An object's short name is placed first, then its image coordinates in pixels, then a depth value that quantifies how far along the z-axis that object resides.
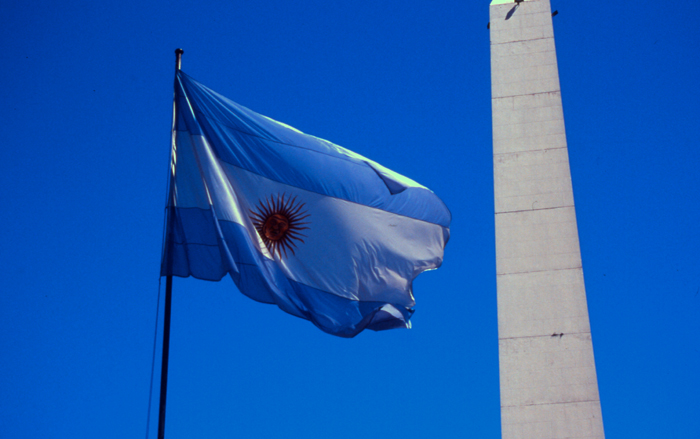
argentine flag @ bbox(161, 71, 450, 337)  12.50
